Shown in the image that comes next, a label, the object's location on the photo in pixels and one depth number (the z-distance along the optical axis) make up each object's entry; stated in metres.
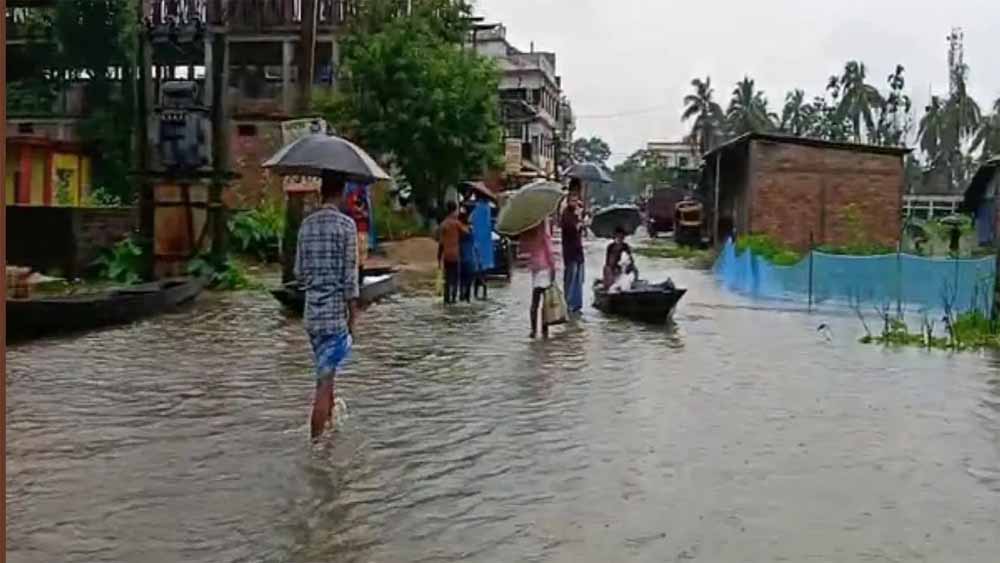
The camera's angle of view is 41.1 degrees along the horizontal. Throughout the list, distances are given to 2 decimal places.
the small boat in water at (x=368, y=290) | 17.31
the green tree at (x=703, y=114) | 93.00
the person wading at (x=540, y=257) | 15.20
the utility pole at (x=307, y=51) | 25.94
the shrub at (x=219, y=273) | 20.80
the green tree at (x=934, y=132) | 78.56
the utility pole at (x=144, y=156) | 20.58
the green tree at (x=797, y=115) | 93.62
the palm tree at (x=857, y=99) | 82.50
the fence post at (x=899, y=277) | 19.86
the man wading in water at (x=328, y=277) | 8.48
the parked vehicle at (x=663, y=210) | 64.25
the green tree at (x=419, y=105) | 33.84
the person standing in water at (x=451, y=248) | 19.33
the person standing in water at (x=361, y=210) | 19.80
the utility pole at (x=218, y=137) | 20.39
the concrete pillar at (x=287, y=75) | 43.44
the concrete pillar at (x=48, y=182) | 35.19
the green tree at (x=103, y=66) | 41.28
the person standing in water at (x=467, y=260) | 19.83
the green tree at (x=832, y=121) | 81.81
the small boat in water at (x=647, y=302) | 16.97
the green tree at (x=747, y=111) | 90.81
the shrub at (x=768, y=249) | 24.62
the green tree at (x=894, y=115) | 81.25
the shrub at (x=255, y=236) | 27.83
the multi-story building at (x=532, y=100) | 66.56
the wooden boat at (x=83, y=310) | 14.58
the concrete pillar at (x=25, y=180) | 32.87
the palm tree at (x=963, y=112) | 74.94
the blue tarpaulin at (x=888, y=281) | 18.95
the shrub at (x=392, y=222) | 35.38
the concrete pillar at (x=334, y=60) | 40.88
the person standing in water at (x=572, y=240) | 17.05
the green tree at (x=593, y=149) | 140.98
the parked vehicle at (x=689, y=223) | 48.88
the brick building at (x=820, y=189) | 33.41
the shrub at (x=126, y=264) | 21.14
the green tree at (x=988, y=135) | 71.94
